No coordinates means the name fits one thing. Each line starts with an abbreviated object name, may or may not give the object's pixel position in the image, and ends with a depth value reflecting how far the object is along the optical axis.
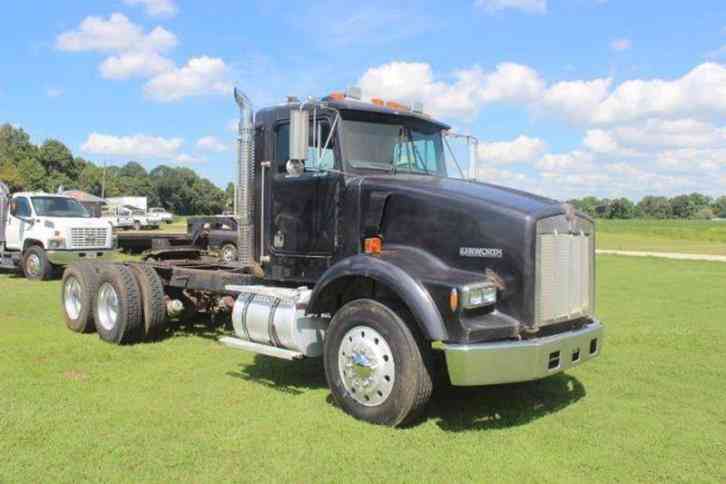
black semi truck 4.89
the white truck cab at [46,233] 16.20
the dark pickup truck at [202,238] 13.88
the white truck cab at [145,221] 50.56
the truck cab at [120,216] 47.51
